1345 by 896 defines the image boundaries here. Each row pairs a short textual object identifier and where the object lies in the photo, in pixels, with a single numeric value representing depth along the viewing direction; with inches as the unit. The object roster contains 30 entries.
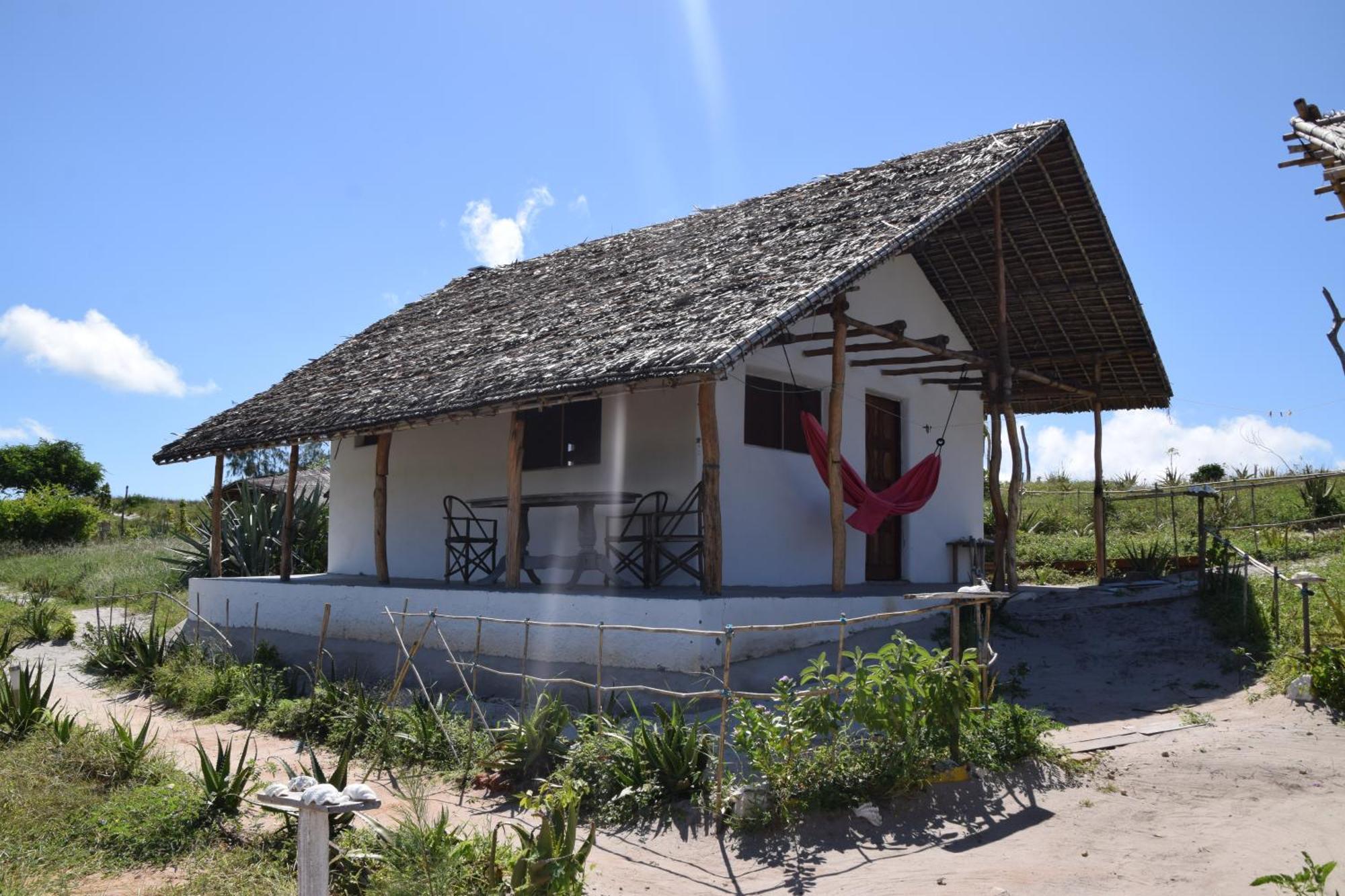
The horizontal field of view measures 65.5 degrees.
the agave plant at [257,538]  649.0
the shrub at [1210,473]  876.6
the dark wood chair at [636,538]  369.1
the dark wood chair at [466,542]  436.1
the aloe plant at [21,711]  323.0
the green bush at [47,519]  1057.5
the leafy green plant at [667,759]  243.0
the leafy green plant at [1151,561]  530.3
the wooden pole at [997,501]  454.3
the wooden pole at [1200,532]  451.5
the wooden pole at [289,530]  489.7
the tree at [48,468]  1482.5
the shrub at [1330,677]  287.6
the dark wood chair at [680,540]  358.6
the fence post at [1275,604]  360.4
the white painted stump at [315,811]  163.0
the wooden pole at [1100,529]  525.0
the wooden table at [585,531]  368.8
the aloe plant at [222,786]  237.9
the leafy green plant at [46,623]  591.8
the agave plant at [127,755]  277.4
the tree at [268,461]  1304.1
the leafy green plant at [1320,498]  658.8
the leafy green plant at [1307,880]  157.6
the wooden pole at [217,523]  527.7
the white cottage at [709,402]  339.0
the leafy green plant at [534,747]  267.6
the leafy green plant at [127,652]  465.7
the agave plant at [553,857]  177.9
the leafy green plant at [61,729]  295.7
